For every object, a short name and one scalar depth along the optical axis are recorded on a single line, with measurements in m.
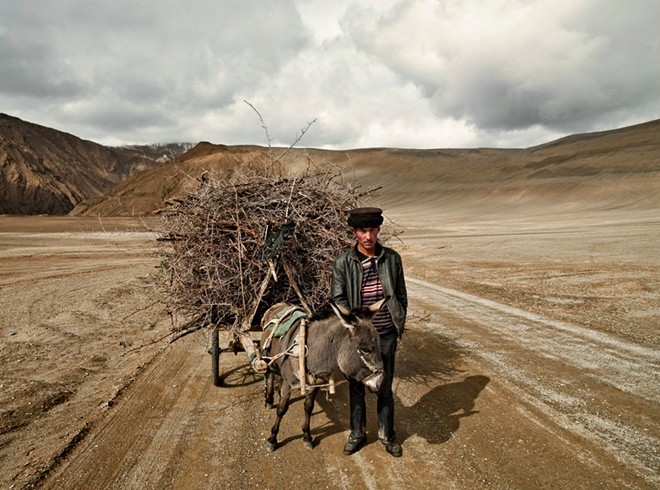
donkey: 3.30
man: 3.75
